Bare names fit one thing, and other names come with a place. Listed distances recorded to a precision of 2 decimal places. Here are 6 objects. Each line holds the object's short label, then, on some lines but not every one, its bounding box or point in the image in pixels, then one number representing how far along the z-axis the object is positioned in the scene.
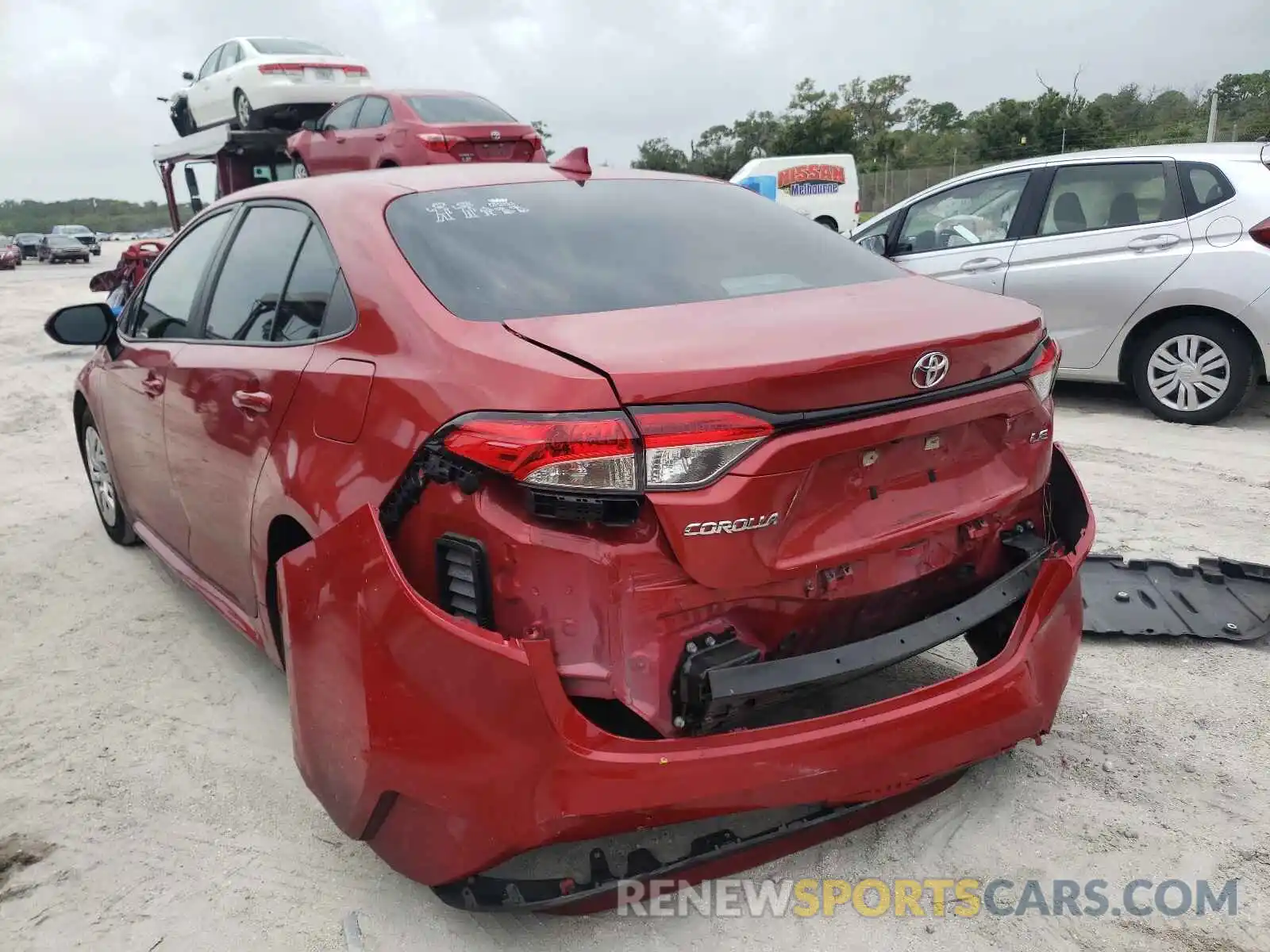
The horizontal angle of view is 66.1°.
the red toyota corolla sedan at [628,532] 1.84
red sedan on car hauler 10.35
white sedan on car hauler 12.85
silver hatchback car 5.96
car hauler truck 12.50
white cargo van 23.73
